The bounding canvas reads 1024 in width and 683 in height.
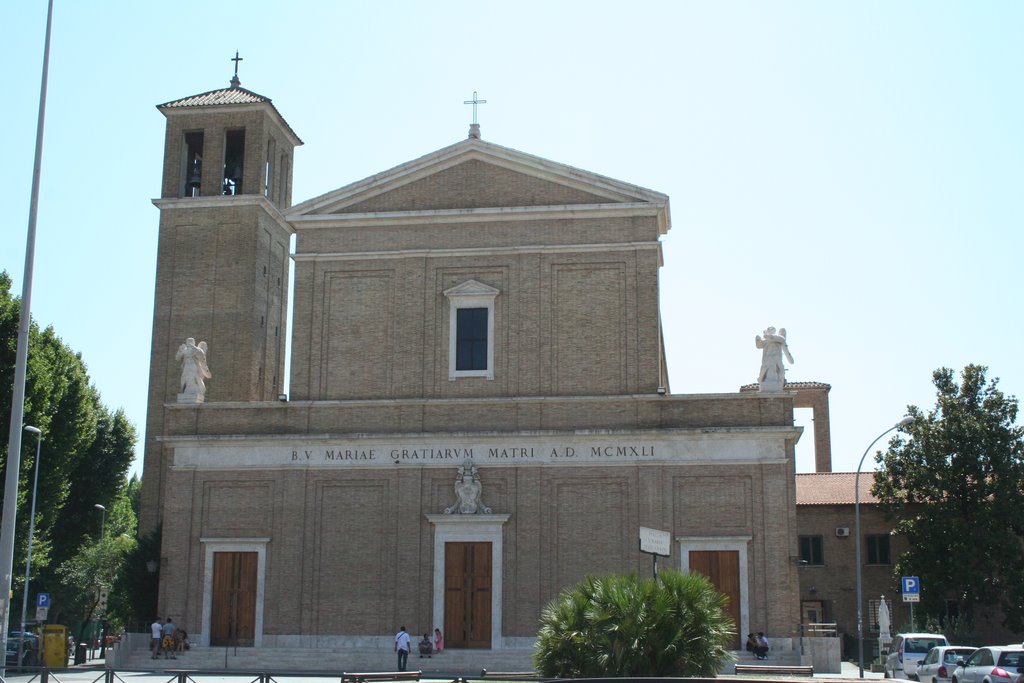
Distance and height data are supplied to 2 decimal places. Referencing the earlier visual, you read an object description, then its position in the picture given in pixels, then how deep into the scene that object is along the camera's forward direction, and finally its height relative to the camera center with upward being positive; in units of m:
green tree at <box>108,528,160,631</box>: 36.03 -0.04
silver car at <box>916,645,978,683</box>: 27.17 -1.57
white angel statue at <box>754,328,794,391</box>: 31.95 +5.80
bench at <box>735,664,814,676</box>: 26.00 -1.71
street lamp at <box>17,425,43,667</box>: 33.27 +2.58
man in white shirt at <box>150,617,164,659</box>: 31.35 -1.38
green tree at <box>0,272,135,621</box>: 34.22 +4.21
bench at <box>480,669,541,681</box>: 20.15 -1.56
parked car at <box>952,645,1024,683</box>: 23.22 -1.42
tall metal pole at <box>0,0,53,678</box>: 19.03 +2.64
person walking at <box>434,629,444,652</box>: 30.89 -1.43
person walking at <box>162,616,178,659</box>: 31.33 -1.57
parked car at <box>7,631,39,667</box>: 36.41 -2.22
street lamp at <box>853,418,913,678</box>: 31.46 -0.65
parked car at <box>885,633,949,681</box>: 32.26 -1.57
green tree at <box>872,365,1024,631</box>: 41.56 +3.25
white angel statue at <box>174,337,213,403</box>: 34.09 +5.73
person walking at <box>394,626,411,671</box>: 29.20 -1.46
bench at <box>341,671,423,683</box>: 19.19 -1.51
